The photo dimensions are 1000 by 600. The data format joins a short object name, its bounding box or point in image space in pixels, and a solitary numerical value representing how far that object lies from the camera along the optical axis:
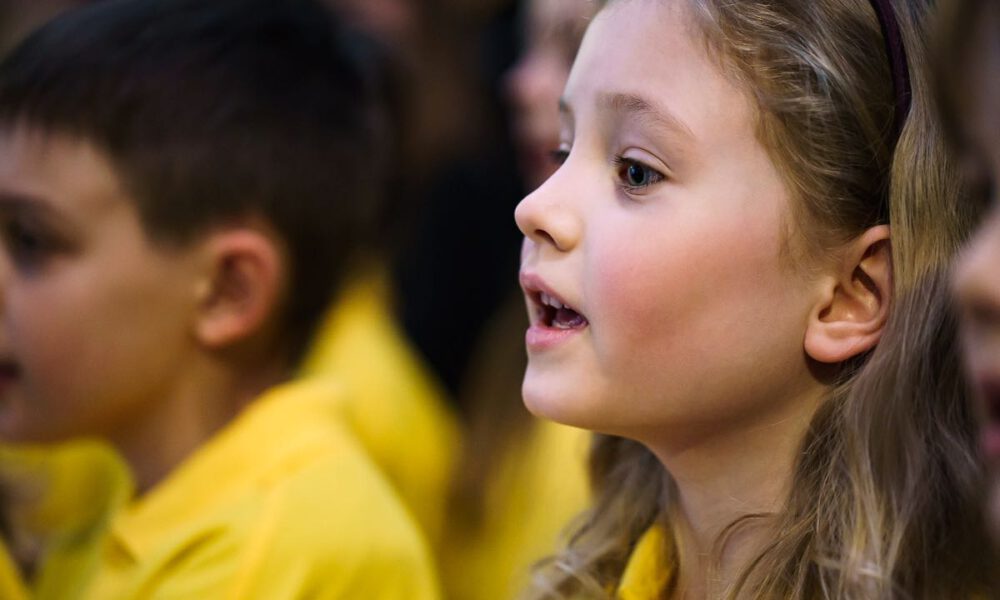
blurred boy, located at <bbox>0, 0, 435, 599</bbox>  1.96
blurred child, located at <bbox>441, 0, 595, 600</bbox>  2.13
